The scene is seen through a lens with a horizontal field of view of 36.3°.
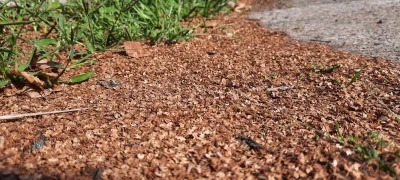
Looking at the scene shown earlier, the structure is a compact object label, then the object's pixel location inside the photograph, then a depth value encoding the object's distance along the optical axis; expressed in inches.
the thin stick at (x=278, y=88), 21.1
